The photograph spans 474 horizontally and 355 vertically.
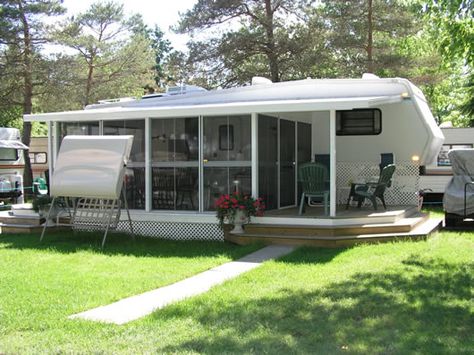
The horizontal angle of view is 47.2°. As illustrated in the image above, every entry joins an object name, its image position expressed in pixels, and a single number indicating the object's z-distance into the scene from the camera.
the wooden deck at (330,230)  8.99
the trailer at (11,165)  18.36
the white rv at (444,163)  16.20
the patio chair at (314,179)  9.78
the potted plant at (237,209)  9.48
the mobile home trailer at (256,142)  9.97
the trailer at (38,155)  24.02
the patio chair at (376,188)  10.49
